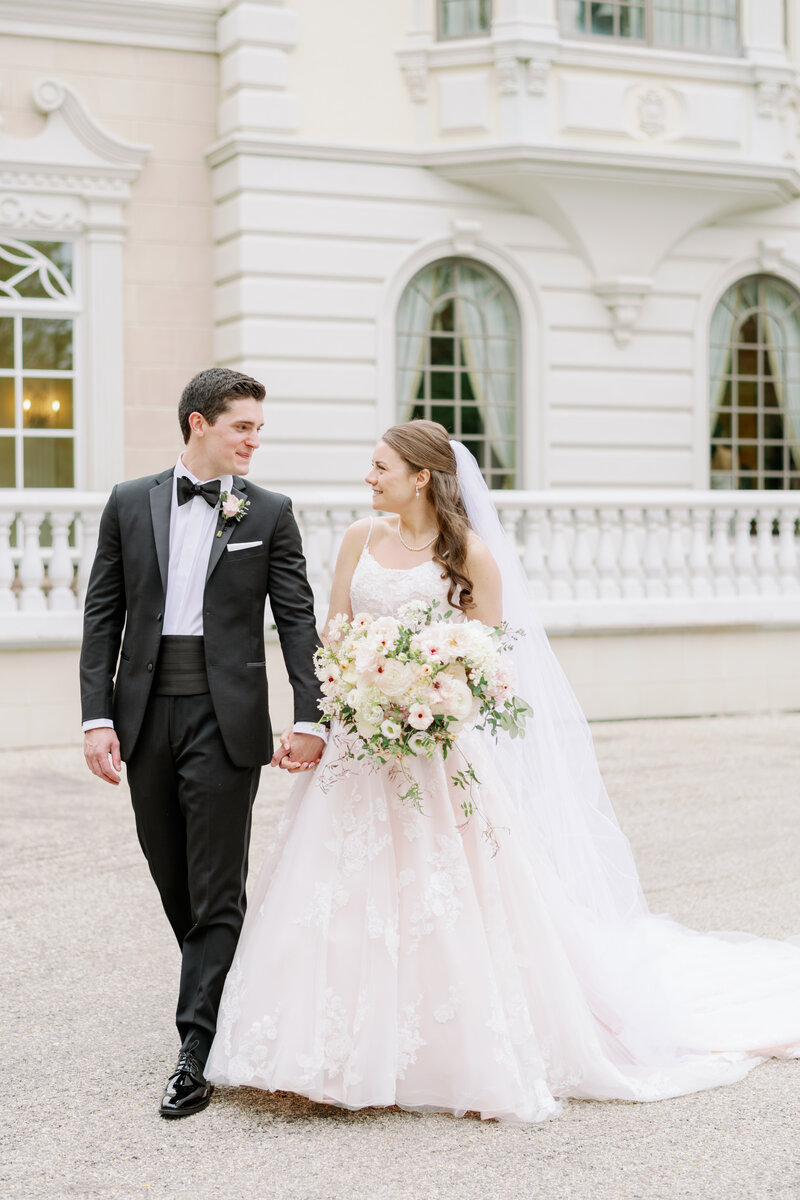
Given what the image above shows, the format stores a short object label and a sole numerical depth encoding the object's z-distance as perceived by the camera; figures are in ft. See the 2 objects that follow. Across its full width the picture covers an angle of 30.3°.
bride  12.18
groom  12.79
